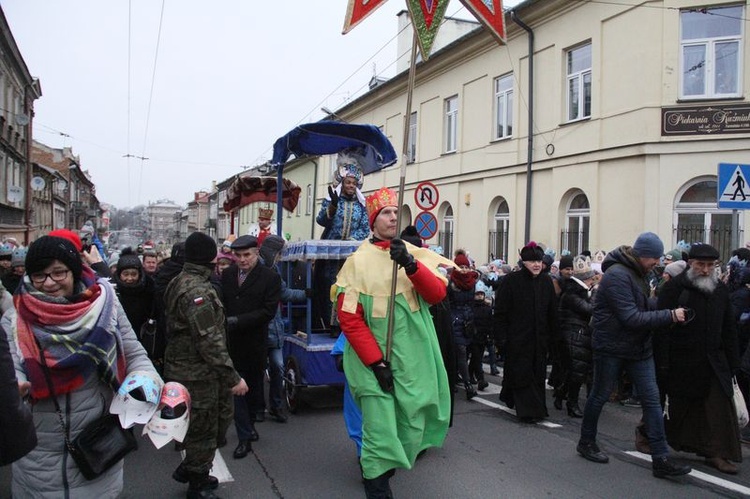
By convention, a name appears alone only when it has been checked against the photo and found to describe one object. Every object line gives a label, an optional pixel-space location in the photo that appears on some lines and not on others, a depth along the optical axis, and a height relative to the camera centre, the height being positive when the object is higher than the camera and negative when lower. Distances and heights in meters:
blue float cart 6.38 -1.07
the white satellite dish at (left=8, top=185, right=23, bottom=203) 24.29 +1.83
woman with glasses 2.69 -0.52
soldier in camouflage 4.01 -0.73
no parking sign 11.30 +0.47
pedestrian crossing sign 8.13 +0.95
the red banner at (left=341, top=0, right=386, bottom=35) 4.46 +1.74
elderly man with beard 4.97 -0.83
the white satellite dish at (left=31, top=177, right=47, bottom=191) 28.58 +2.64
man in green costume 3.74 -0.70
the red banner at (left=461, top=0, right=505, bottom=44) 4.37 +1.70
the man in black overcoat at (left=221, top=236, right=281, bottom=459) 5.30 -0.61
